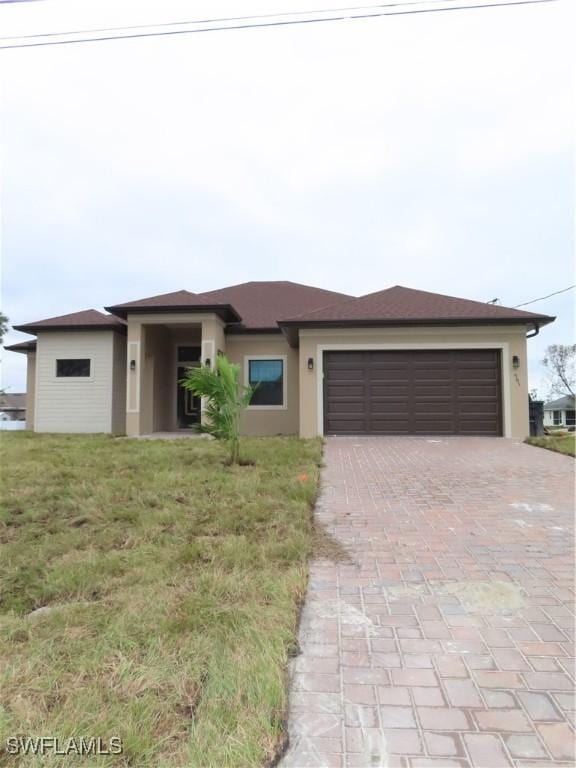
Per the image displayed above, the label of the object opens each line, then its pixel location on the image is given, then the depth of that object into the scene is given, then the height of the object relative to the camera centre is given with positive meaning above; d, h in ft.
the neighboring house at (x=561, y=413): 144.97 -2.91
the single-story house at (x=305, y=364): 37.47 +4.00
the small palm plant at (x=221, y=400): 24.66 +0.34
